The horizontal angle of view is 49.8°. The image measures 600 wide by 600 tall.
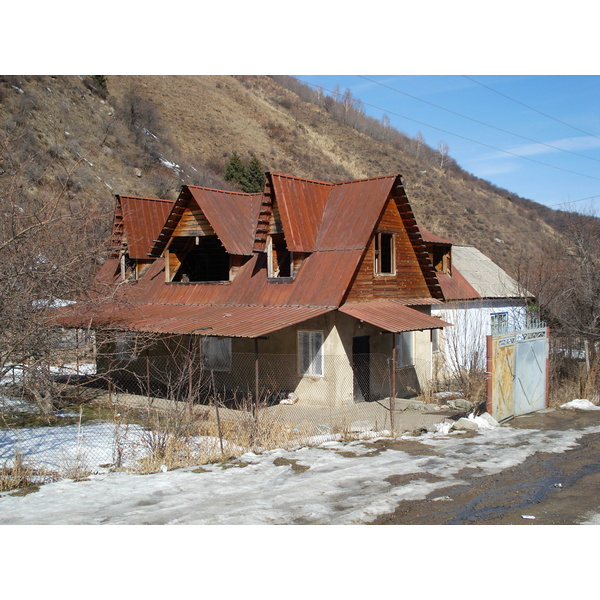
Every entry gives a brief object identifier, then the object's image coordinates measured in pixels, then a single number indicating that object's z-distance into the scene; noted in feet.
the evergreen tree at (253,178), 167.73
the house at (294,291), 60.49
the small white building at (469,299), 80.18
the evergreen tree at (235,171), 170.40
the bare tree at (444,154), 302.25
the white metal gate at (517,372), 51.05
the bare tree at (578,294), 67.87
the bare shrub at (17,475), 33.40
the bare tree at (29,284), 35.63
